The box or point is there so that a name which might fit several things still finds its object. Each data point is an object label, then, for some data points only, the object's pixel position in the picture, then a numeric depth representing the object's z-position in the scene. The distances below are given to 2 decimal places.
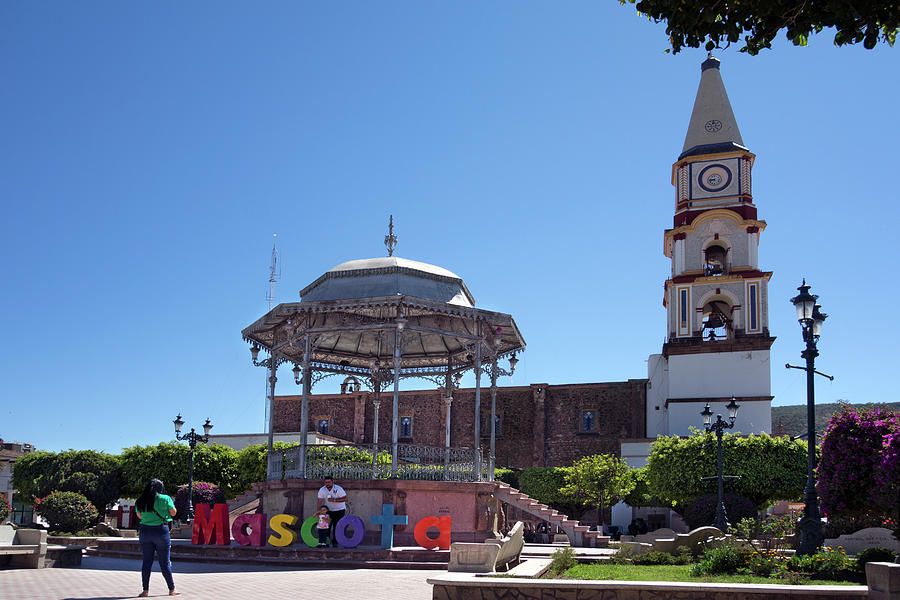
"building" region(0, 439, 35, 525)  52.33
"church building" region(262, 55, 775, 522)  46.44
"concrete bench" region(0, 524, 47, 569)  14.89
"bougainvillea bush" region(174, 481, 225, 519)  32.03
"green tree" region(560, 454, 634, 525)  42.16
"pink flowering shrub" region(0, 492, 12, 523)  30.33
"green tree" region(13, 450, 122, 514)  42.44
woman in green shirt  11.37
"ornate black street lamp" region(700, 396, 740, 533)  23.84
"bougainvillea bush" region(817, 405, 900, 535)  14.76
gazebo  20.14
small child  17.89
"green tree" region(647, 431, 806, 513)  35.66
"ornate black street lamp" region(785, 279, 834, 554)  14.66
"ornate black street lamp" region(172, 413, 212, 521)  28.19
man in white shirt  18.27
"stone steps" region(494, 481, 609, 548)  21.06
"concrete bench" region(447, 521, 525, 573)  11.56
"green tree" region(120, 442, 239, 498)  42.25
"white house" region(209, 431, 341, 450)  56.20
